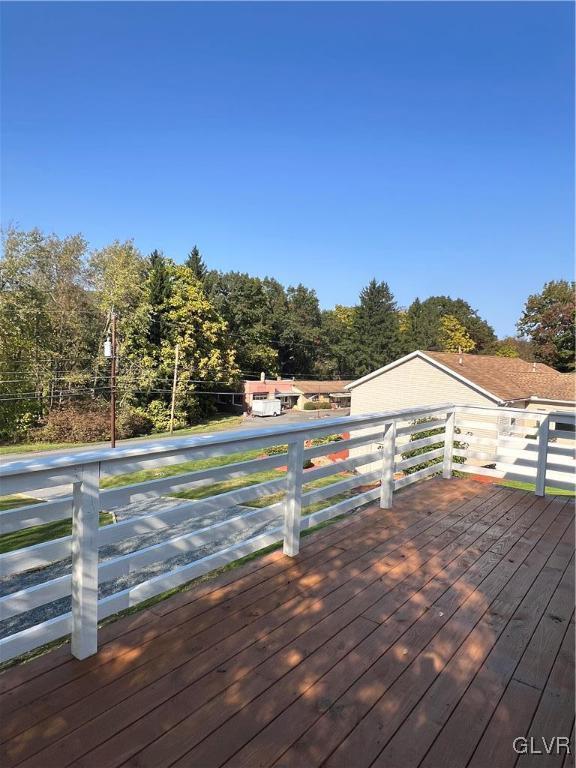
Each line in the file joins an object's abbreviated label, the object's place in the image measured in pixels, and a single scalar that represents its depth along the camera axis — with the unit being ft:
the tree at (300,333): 150.70
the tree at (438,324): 164.55
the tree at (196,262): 123.44
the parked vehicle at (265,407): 120.06
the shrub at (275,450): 54.21
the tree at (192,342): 98.73
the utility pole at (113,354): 62.08
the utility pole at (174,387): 94.30
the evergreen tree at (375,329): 154.40
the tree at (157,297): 97.14
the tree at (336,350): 160.56
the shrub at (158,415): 95.66
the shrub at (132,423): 88.38
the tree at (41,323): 75.56
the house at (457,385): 59.82
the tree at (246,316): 132.87
